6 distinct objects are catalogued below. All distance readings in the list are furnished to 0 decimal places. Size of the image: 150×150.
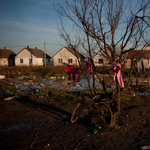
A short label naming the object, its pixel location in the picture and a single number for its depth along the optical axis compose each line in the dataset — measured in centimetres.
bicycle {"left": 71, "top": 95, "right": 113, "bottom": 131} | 419
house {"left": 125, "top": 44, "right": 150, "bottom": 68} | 3032
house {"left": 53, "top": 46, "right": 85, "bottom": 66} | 4016
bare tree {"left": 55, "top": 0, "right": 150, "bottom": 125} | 402
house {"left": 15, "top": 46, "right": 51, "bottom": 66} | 4200
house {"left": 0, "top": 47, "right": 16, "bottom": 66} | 4556
